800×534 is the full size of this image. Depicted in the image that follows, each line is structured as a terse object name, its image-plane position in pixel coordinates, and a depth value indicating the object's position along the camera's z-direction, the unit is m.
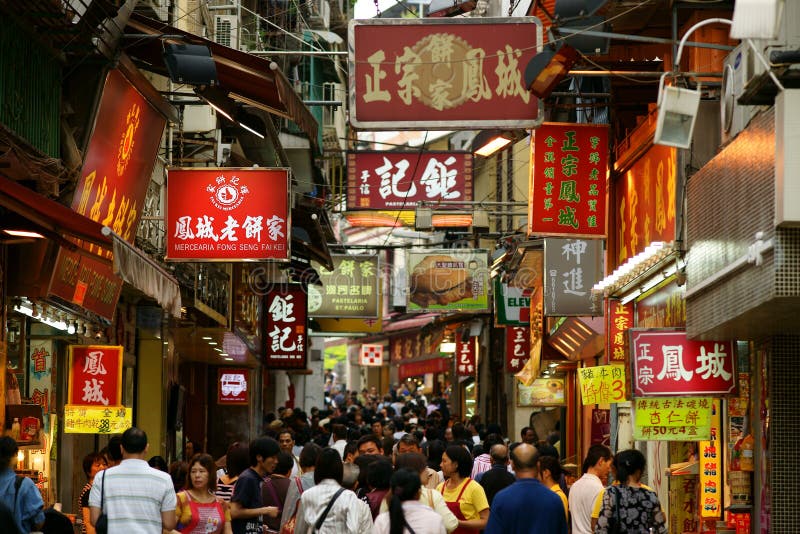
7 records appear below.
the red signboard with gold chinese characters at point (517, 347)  31.20
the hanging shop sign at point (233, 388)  30.83
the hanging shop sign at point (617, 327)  18.58
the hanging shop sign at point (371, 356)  67.44
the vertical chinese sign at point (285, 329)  31.75
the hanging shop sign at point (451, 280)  31.70
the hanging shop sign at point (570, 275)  22.81
